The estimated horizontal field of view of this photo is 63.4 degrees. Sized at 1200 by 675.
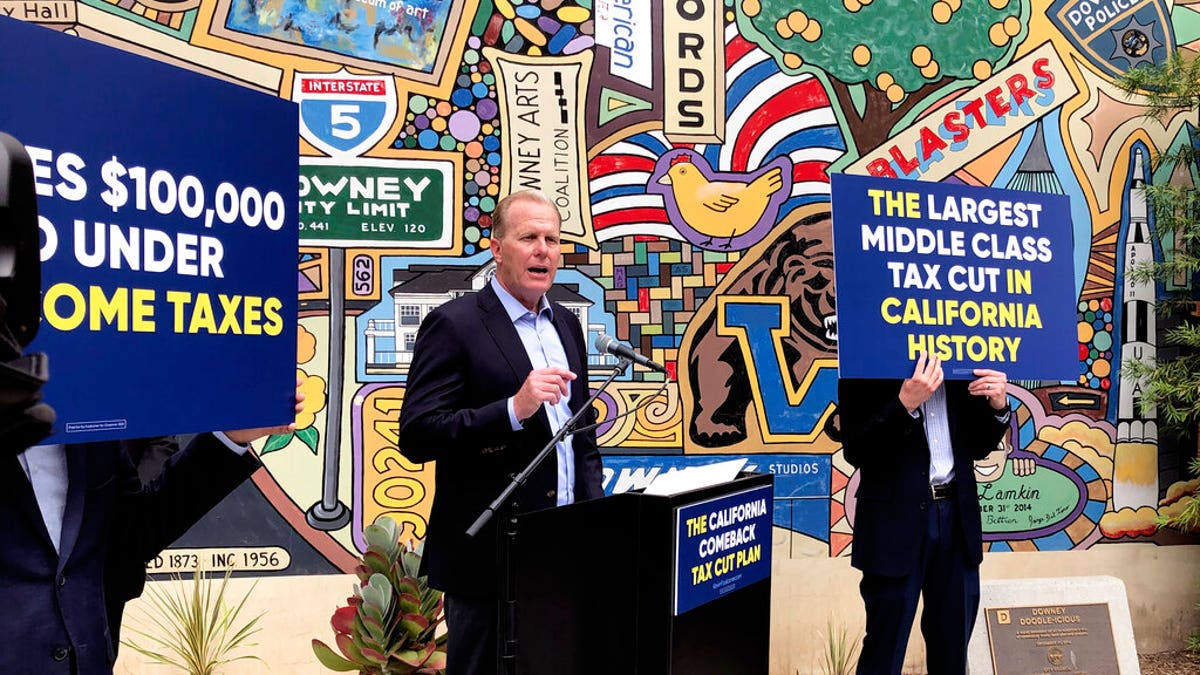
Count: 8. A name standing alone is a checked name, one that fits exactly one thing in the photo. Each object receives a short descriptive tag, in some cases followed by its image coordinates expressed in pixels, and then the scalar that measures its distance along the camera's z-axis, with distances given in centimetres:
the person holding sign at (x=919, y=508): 378
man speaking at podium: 305
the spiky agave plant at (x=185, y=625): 485
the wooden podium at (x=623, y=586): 292
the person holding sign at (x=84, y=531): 187
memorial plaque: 416
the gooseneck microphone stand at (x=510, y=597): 282
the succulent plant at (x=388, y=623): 407
